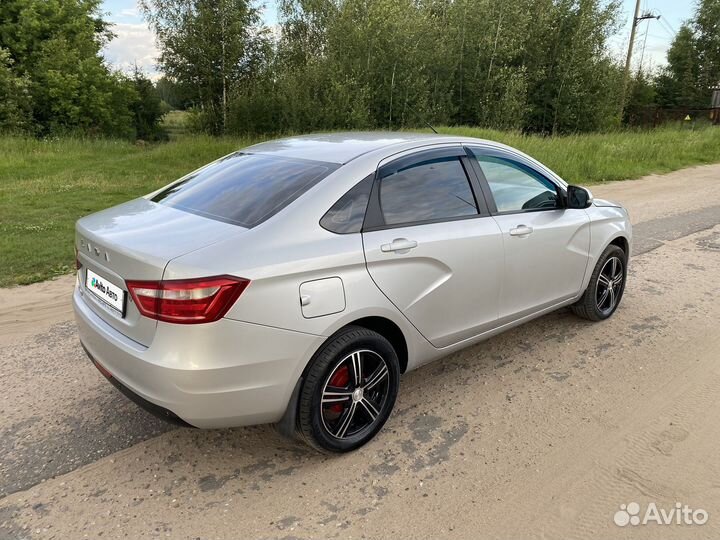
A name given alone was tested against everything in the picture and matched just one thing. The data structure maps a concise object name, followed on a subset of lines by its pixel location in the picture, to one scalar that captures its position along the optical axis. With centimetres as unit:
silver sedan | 236
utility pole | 3025
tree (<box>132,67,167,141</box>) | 3769
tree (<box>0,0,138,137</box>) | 2453
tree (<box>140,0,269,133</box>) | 2089
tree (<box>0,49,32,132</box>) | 2141
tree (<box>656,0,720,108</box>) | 4056
